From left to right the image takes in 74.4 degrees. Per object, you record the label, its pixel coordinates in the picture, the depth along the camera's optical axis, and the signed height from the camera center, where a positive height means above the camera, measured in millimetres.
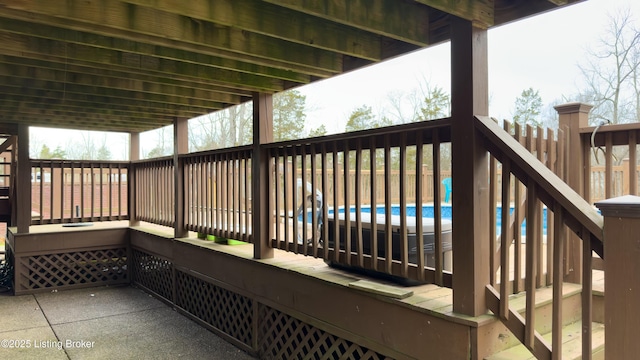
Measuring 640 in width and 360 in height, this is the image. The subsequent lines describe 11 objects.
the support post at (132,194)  6727 -141
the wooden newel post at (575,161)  2904 +143
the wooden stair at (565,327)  2182 -866
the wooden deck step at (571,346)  2135 -906
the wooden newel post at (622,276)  1486 -342
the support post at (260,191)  3803 -58
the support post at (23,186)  5832 +11
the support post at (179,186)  5221 -8
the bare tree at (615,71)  11500 +3181
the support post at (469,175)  2162 +39
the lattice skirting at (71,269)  5852 -1218
